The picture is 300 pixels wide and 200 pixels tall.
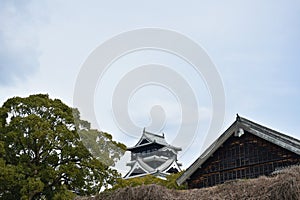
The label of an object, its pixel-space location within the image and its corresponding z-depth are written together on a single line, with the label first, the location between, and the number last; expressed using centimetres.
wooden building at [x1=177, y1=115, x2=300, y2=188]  1423
